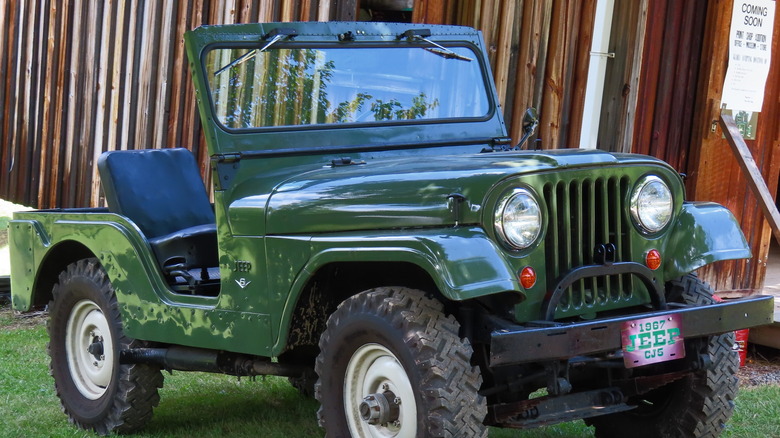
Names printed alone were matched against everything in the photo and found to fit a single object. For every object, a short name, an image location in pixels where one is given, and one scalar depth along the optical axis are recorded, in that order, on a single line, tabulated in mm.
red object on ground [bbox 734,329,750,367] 7160
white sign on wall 8633
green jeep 4000
